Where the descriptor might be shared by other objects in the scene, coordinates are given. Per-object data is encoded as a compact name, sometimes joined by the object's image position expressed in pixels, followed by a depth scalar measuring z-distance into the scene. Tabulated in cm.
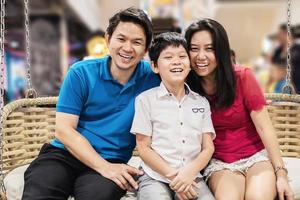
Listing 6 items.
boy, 167
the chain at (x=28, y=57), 197
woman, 175
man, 171
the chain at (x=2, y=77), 170
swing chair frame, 208
